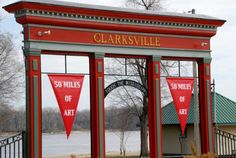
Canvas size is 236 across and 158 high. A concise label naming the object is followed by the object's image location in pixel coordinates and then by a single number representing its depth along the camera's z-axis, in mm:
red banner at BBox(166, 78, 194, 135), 21578
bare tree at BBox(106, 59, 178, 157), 31203
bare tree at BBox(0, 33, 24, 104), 38438
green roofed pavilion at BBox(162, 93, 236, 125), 31078
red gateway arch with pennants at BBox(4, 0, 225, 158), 17922
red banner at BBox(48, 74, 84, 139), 18875
